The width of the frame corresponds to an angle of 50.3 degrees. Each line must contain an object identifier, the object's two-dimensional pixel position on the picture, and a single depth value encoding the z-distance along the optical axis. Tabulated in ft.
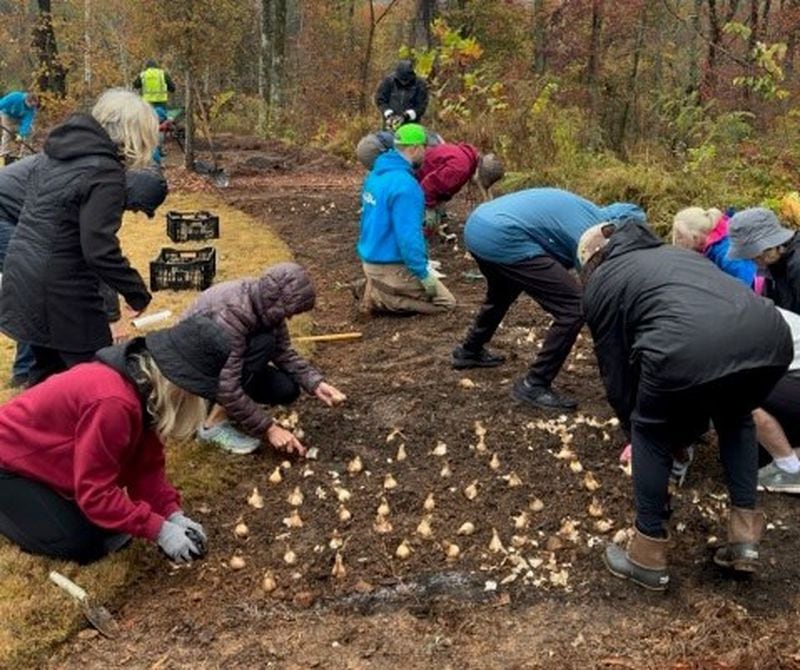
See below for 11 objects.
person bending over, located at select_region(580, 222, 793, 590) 11.00
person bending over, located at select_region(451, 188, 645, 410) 17.97
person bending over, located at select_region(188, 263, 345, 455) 15.64
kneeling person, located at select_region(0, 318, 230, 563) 11.39
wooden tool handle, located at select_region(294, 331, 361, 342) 23.20
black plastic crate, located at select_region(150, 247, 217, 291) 27.94
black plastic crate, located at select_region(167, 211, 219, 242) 34.88
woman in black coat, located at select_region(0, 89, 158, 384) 14.90
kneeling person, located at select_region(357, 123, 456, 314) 23.36
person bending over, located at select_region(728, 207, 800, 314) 15.39
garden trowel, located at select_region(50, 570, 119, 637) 12.01
